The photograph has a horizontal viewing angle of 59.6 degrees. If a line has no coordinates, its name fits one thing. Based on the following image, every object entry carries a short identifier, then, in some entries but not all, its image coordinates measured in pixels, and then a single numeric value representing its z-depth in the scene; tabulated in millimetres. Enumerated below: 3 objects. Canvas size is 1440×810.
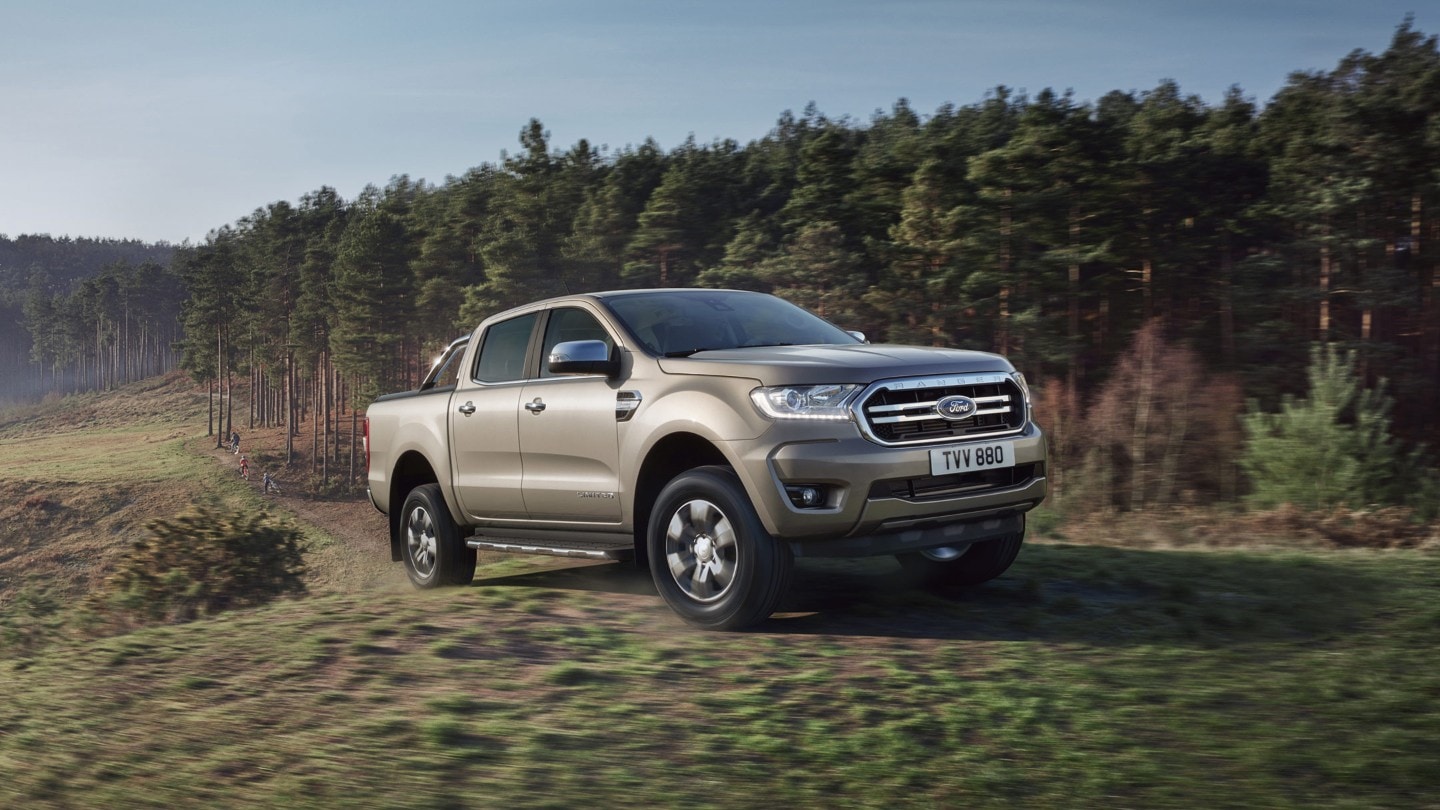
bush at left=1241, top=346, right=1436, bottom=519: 14047
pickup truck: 6113
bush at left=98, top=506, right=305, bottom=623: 13117
